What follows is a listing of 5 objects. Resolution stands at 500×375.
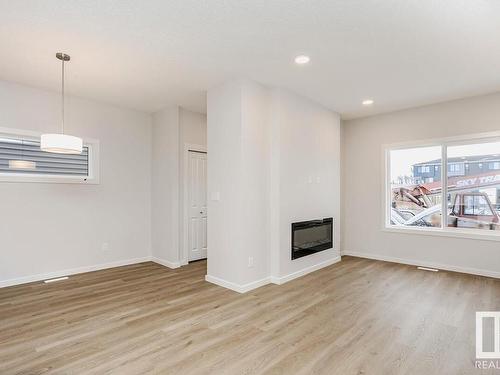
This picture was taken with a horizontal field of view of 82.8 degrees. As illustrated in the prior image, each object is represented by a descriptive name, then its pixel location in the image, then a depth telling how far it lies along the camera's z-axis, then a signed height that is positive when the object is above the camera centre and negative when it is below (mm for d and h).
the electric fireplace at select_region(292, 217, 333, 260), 4176 -773
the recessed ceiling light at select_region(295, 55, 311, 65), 3121 +1441
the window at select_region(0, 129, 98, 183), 3867 +398
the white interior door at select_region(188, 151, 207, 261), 5191 -314
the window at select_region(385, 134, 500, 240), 4352 -31
